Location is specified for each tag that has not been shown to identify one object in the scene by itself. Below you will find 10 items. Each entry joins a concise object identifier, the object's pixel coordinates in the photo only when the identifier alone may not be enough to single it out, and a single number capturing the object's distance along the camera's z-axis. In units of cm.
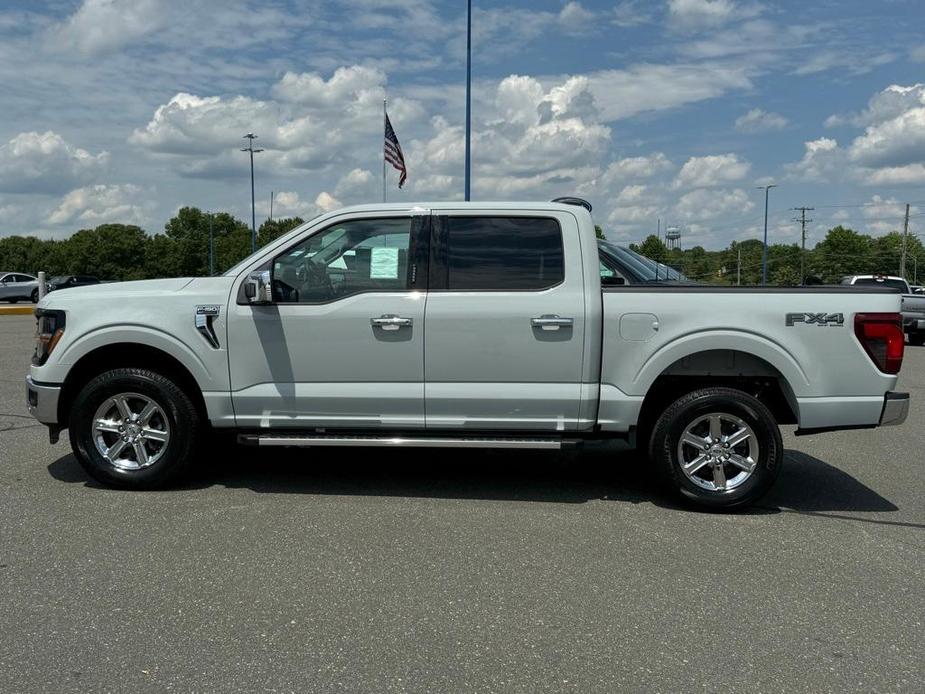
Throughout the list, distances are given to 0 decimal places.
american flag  2262
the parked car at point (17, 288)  4206
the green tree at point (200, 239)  11512
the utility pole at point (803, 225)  9585
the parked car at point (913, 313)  1984
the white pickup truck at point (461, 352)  545
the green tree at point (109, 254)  10700
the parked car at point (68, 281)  4322
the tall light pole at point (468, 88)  2139
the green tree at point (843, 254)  12206
